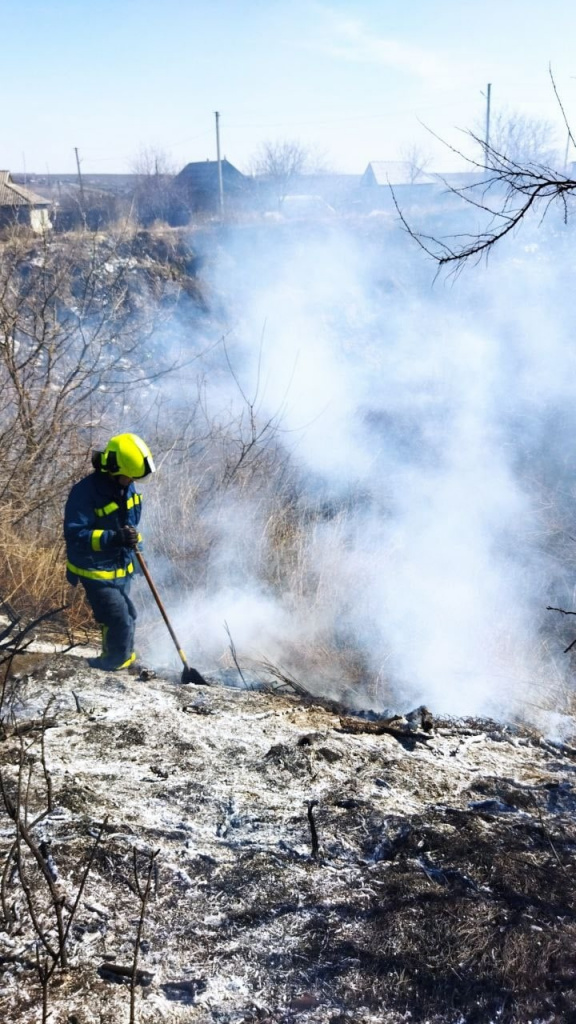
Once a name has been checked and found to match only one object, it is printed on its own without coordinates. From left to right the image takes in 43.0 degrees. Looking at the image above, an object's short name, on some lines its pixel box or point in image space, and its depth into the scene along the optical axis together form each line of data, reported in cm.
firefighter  485
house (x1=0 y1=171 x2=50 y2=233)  2021
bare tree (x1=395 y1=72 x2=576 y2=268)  249
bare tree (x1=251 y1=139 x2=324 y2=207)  3531
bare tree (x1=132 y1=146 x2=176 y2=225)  2908
